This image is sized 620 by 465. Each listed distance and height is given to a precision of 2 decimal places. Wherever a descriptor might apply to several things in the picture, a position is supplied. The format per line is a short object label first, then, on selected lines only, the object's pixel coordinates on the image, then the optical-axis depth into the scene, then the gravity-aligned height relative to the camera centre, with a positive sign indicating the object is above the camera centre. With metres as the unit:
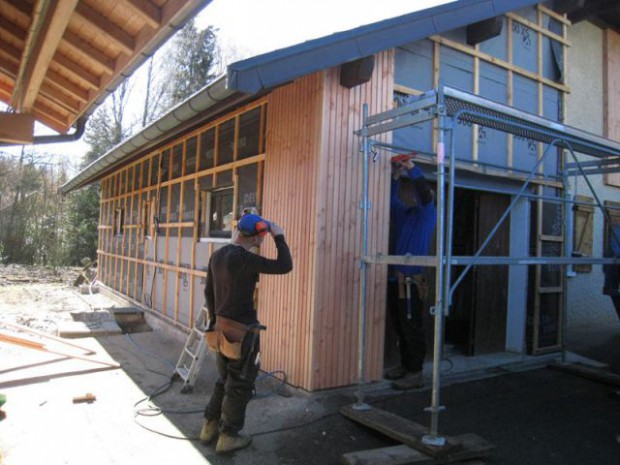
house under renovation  4.34 +0.89
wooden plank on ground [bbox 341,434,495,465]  3.21 -1.45
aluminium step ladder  4.81 -1.24
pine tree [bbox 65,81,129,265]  20.59 +0.42
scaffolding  3.44 +0.99
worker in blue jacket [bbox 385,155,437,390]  4.84 -0.48
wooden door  6.25 -0.49
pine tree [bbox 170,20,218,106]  24.67 +9.23
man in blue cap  3.38 -0.63
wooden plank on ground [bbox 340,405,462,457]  3.35 -1.41
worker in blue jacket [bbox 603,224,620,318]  5.58 -0.28
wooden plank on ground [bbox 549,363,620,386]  5.35 -1.42
